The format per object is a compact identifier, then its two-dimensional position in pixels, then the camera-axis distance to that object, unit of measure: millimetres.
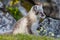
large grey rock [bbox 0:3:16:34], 13219
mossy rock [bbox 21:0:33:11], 14747
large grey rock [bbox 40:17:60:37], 13312
